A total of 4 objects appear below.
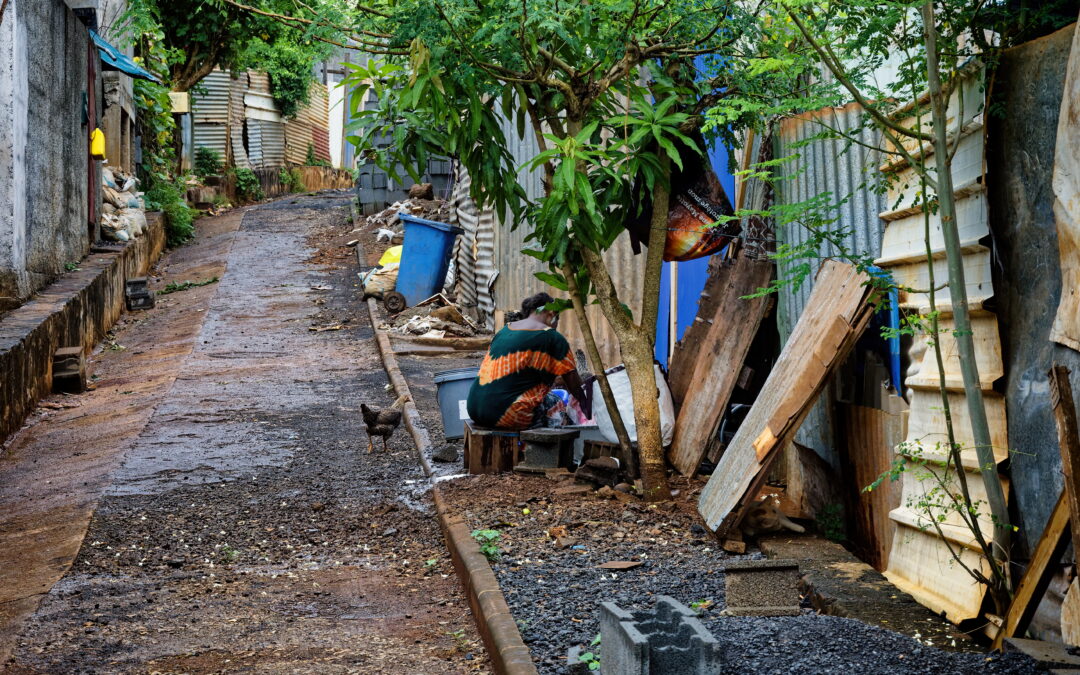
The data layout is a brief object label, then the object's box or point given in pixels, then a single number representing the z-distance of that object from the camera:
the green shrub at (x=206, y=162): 33.47
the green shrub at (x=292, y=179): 36.56
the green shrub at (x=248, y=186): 33.50
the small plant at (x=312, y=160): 40.44
